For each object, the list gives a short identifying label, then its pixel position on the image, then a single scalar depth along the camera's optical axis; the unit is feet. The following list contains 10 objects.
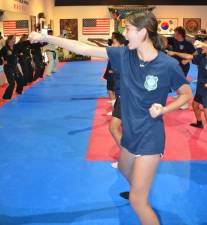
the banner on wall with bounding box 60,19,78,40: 81.30
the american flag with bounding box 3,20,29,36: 45.93
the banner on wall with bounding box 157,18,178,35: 82.07
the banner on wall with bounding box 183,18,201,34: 82.43
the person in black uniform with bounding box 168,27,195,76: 27.22
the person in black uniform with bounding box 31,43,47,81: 45.12
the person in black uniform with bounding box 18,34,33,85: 39.45
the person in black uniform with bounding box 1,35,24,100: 32.94
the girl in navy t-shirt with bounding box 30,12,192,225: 8.16
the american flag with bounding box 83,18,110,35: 81.51
